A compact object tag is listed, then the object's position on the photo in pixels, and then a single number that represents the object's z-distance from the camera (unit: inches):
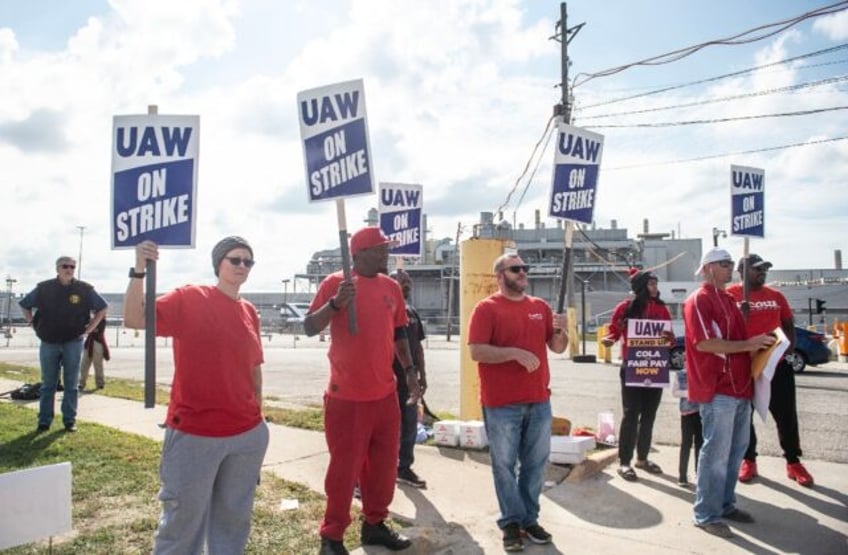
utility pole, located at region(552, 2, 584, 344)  775.7
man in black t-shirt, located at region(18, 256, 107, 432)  292.4
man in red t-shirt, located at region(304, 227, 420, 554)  154.2
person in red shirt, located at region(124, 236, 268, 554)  120.9
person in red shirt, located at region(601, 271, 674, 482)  239.1
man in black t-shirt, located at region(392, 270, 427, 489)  220.7
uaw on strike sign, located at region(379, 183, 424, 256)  336.2
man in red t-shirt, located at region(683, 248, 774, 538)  179.2
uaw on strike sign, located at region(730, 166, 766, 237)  276.5
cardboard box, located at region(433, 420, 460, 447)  265.1
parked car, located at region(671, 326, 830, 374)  649.6
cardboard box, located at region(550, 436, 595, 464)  233.0
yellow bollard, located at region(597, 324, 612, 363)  743.1
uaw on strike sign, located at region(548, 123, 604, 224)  227.9
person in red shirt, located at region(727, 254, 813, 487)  231.5
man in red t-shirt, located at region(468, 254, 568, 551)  169.5
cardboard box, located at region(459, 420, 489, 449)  260.5
